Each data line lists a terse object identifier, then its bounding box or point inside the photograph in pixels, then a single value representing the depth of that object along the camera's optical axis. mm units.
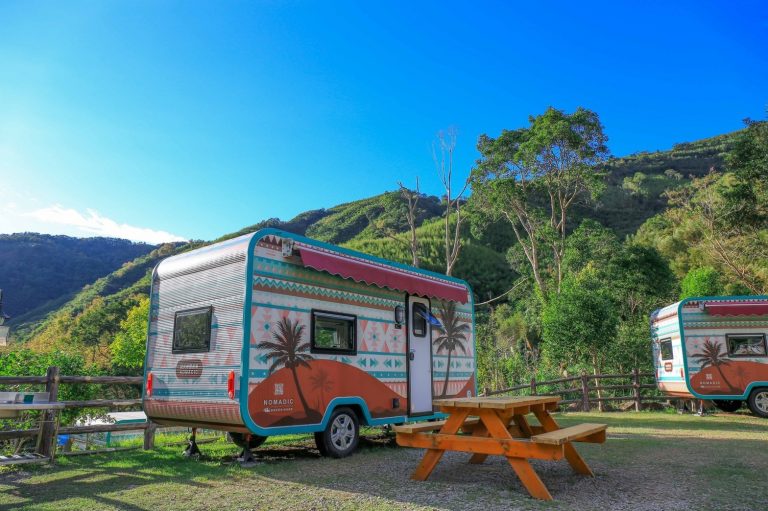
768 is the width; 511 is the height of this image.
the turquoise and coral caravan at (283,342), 5688
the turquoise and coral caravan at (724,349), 11375
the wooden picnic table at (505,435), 4426
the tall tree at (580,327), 15758
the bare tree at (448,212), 21203
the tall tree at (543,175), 21641
